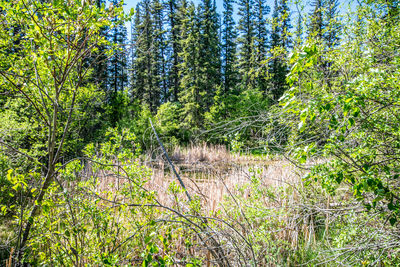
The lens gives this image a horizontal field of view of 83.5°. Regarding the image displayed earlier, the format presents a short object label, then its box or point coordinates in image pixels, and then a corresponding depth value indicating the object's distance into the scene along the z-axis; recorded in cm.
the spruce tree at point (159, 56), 2391
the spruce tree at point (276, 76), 2284
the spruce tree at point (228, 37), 2534
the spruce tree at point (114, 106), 1418
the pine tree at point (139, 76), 2441
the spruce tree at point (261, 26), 2402
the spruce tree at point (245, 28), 2373
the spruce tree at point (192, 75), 1716
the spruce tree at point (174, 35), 2308
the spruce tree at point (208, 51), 1842
